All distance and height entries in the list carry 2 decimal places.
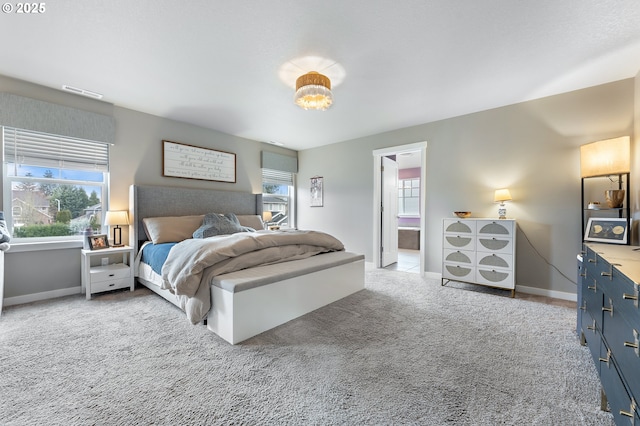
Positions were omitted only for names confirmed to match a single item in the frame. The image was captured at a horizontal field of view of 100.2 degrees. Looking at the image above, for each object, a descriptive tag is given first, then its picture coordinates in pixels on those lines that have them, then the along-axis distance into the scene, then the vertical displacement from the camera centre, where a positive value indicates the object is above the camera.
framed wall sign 4.04 +0.76
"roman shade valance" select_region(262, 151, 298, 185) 5.34 +0.85
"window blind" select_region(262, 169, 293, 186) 5.47 +0.68
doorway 4.57 +0.04
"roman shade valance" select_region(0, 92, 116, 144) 2.81 +1.03
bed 2.13 -0.63
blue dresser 1.00 -0.55
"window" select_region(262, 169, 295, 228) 5.53 +0.28
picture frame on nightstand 3.21 -0.40
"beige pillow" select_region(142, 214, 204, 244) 3.46 -0.26
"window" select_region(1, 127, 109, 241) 2.94 +0.30
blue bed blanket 2.94 -0.53
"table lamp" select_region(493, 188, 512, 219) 3.35 +0.14
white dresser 3.22 -0.54
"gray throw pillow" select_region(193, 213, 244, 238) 3.54 -0.24
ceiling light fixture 2.39 +1.06
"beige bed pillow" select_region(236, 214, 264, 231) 4.53 -0.21
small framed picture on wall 5.59 +0.38
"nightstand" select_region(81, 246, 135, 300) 3.06 -0.73
